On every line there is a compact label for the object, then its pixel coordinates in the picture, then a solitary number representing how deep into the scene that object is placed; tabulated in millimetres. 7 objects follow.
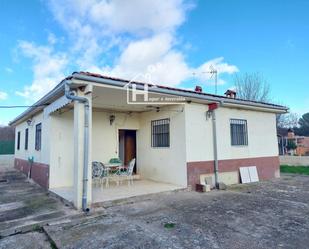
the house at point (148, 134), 7066
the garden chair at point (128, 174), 9984
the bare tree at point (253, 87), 28469
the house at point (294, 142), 32938
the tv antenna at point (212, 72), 15223
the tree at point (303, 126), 43406
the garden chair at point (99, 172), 9445
